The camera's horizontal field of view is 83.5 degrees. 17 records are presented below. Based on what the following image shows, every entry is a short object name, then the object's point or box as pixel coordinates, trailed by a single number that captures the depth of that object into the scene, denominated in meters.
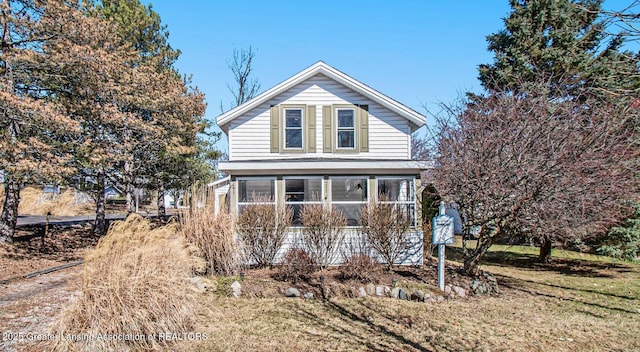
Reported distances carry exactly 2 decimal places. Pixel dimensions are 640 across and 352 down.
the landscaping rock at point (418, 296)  7.69
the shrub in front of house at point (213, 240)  8.45
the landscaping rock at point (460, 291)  7.97
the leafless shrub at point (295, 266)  8.46
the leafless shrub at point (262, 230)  9.46
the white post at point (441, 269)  7.98
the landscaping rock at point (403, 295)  7.80
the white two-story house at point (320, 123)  11.62
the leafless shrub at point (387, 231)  9.45
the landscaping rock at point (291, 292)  7.80
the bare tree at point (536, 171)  7.55
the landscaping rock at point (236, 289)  7.69
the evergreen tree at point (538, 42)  13.57
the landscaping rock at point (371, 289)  7.97
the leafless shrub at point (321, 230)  9.66
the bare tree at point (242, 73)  29.58
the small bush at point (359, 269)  8.32
